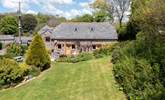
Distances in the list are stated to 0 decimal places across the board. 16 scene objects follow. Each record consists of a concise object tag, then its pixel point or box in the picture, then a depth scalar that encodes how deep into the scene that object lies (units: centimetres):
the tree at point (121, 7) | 2416
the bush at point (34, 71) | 1100
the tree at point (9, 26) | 3741
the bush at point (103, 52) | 1491
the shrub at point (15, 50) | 1999
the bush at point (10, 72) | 990
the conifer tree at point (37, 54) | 1187
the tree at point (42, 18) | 4949
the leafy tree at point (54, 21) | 4026
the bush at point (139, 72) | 627
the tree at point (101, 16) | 2700
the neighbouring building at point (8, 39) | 2934
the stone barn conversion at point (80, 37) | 1921
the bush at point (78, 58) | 1435
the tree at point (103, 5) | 2529
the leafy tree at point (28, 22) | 4271
